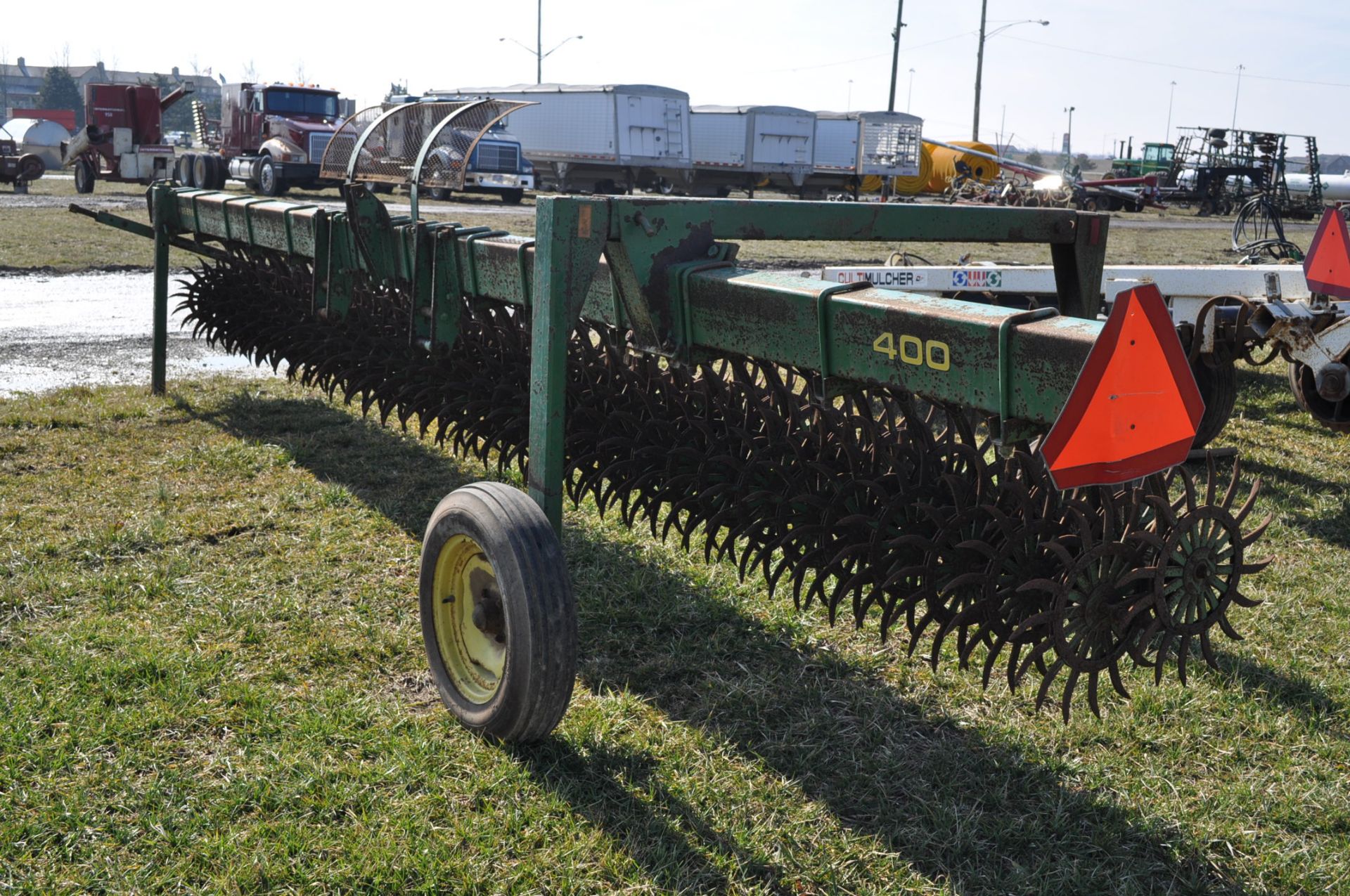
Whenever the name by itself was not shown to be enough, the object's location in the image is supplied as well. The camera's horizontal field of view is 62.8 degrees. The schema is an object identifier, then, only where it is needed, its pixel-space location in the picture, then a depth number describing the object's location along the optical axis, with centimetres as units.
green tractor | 4112
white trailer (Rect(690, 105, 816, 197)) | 2972
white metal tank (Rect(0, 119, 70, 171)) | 3073
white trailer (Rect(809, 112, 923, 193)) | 3133
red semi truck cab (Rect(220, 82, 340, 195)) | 2284
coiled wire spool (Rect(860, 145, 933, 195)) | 3291
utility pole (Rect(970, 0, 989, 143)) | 4059
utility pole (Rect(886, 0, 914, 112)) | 3623
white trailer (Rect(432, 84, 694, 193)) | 2770
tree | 7762
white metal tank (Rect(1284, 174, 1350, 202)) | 3186
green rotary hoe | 212
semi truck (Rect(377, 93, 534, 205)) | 2375
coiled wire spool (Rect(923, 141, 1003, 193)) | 3366
